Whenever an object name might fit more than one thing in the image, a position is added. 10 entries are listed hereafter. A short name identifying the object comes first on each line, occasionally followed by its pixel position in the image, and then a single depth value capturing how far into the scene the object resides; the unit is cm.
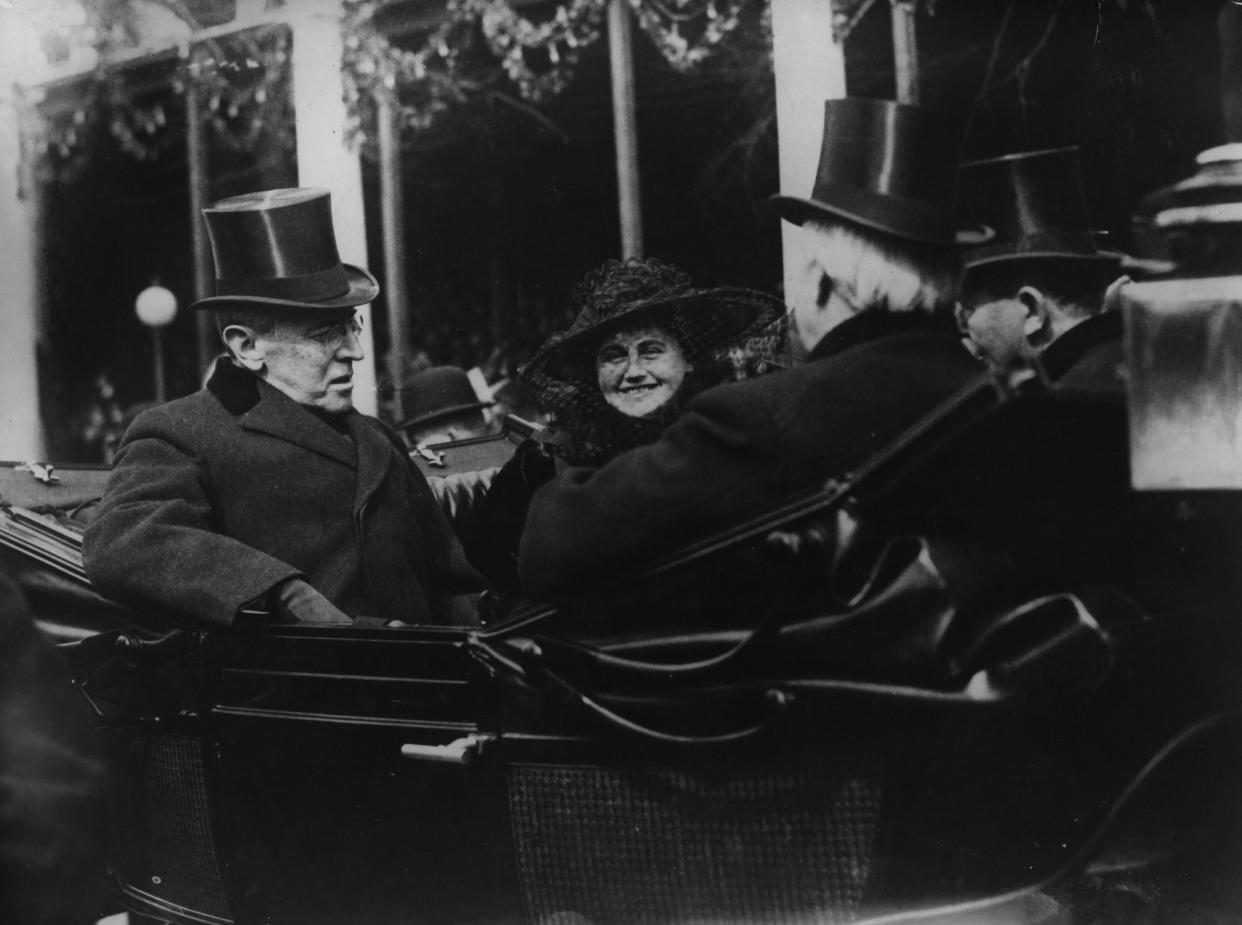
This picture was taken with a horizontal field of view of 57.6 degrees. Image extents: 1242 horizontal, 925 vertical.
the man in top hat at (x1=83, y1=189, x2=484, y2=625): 265
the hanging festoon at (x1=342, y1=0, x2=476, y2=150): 279
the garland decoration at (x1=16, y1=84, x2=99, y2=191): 306
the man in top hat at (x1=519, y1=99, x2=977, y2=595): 203
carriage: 185
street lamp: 307
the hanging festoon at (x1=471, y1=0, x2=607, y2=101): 270
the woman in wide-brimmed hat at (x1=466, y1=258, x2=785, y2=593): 268
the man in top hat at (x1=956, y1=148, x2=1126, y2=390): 220
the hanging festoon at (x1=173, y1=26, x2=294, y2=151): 298
